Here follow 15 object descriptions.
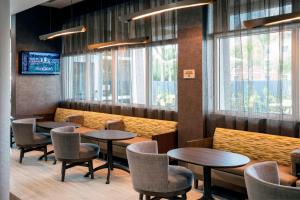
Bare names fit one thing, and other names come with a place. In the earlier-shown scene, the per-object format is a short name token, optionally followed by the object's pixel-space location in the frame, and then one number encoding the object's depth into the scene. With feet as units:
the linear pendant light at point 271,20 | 11.59
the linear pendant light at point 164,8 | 12.07
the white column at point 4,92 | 9.63
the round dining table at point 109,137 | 15.55
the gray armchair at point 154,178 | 10.53
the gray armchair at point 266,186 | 7.28
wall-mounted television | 26.03
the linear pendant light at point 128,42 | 18.26
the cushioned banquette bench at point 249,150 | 12.59
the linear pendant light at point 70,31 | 18.25
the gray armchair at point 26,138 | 18.95
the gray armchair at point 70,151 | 15.29
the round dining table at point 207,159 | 10.77
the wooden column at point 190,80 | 16.84
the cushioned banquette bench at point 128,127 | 17.58
